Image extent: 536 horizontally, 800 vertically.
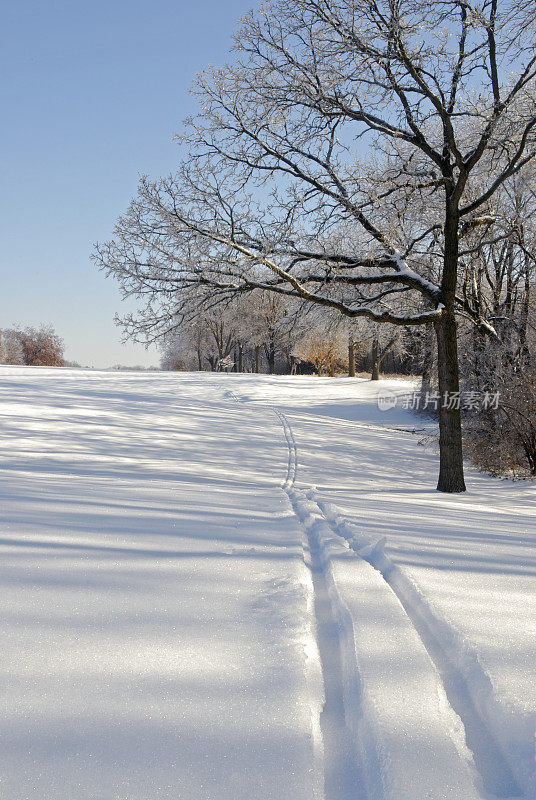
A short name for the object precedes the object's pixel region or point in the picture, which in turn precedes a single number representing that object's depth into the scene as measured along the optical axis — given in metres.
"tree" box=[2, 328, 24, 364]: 67.62
